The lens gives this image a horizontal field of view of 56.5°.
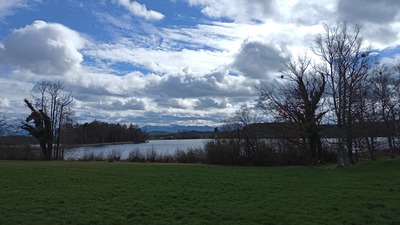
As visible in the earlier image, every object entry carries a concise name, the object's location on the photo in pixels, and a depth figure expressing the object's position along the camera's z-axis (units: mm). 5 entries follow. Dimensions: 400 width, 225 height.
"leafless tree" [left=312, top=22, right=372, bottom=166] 30312
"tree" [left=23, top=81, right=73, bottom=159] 53656
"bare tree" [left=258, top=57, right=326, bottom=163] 33469
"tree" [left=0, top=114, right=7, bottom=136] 52688
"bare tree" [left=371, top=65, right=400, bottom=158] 42562
